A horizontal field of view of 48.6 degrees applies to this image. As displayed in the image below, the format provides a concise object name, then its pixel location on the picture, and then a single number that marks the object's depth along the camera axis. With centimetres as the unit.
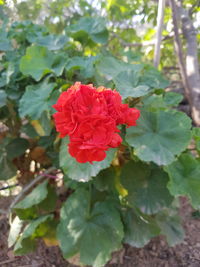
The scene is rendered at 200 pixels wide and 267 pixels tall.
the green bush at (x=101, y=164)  22
